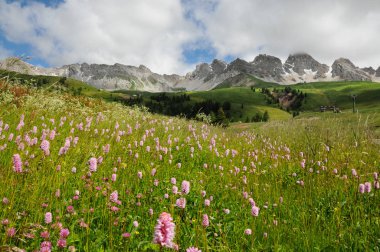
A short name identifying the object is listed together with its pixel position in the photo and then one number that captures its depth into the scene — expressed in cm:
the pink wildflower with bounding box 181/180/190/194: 287
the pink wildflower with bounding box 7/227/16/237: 252
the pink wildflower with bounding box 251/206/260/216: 312
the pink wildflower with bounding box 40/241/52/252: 231
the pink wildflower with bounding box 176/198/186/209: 271
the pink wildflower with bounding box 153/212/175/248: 183
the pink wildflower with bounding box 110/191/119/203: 331
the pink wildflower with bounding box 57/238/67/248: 259
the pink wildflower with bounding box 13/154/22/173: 292
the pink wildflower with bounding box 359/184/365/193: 435
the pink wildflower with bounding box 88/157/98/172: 311
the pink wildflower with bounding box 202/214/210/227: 271
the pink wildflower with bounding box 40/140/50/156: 332
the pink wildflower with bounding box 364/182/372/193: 434
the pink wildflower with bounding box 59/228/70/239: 266
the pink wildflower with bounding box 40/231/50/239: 264
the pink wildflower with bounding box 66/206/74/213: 335
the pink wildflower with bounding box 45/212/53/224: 268
